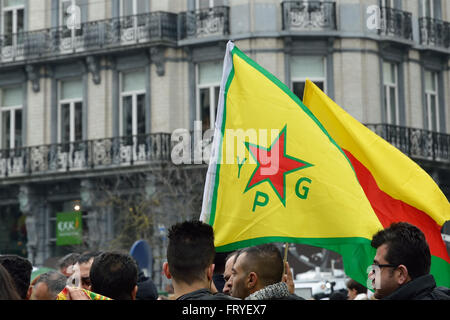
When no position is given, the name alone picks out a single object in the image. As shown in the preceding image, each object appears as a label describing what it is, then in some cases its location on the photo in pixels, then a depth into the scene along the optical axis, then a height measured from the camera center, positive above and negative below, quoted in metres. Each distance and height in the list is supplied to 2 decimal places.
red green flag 13.44 +0.90
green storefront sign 49.73 +2.08
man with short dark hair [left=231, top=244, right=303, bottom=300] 9.88 +0.13
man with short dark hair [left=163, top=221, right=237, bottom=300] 8.55 +0.20
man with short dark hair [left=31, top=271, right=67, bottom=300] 12.34 +0.11
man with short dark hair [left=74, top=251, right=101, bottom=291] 13.31 +0.25
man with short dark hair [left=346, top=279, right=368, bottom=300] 19.58 +0.06
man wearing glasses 8.88 +0.15
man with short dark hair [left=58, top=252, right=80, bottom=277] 15.29 +0.33
